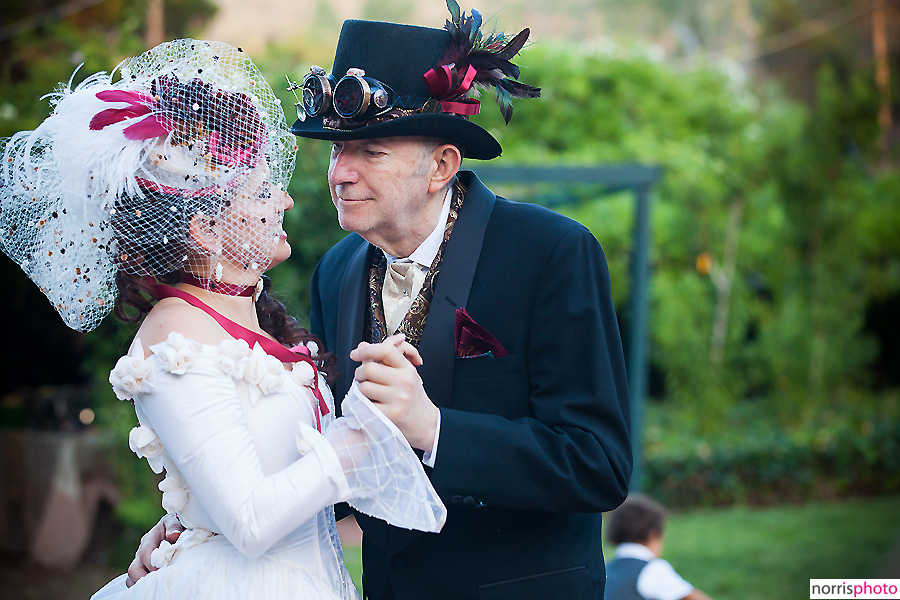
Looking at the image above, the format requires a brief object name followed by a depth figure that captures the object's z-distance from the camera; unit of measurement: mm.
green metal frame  5621
